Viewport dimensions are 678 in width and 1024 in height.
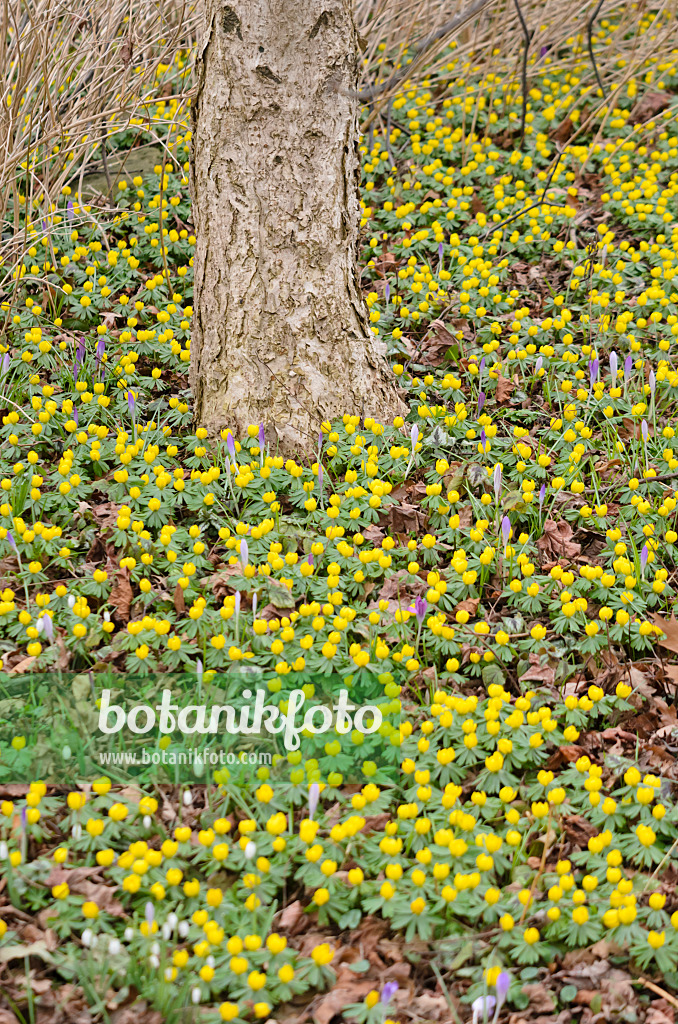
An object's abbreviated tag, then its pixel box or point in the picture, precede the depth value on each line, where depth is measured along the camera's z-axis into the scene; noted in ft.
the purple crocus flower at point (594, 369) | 12.38
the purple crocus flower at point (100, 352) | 12.75
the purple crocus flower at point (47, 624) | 8.39
